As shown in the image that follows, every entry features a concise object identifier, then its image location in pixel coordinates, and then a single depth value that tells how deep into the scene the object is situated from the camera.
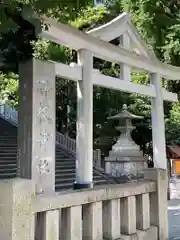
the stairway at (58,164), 8.88
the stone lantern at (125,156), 11.00
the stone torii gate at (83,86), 4.44
